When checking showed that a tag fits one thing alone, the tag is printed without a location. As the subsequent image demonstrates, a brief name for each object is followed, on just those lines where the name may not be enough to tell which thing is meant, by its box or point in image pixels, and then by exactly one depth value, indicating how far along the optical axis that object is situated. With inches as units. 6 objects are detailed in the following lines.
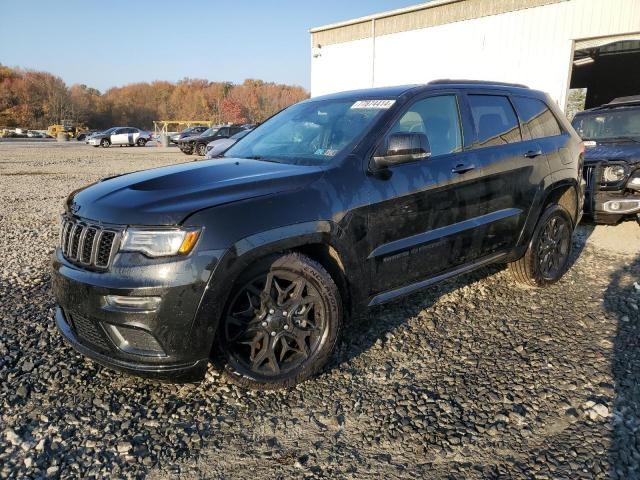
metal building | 608.4
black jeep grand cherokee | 92.7
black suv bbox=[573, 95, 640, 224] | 245.9
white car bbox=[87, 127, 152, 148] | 1393.9
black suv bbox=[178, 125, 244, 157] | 962.1
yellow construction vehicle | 2189.2
